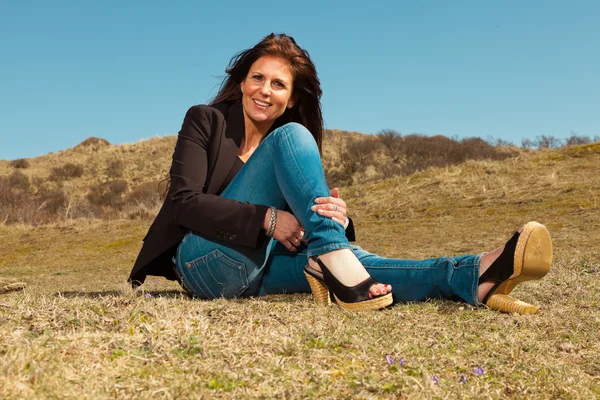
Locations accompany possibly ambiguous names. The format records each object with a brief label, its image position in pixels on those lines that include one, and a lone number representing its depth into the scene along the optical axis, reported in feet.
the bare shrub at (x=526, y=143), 102.78
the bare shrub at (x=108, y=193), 93.04
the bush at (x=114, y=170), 113.67
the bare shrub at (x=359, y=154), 95.81
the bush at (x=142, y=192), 85.15
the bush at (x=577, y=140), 76.74
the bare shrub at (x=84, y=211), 59.31
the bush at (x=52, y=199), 81.62
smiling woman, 8.81
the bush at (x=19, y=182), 104.30
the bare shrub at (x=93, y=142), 134.31
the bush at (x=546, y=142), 81.92
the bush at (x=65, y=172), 112.57
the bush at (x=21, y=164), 122.11
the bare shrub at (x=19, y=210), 54.29
